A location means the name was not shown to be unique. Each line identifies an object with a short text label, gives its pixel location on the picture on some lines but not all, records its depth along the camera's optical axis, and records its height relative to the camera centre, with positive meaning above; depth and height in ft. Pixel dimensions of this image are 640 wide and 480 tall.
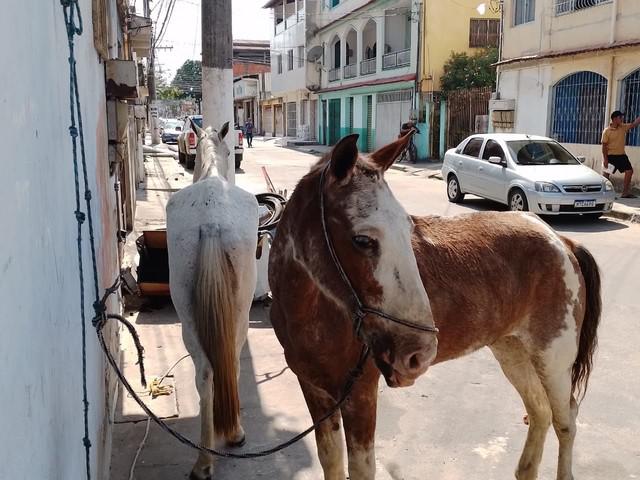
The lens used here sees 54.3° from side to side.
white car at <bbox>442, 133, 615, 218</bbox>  36.27 -3.33
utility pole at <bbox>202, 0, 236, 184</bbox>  20.83 +1.94
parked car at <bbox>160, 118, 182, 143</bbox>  128.47 -2.00
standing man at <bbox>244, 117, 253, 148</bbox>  119.03 -1.55
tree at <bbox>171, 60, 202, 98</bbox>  289.72 +21.89
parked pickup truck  70.44 -2.86
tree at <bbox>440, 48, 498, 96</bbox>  77.92 +6.09
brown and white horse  6.86 -2.48
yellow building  79.61 +9.83
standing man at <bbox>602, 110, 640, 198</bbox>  42.16 -1.72
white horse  11.34 -3.09
